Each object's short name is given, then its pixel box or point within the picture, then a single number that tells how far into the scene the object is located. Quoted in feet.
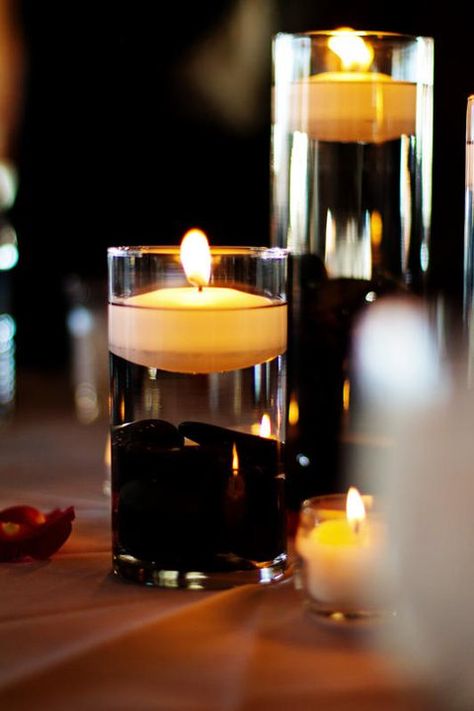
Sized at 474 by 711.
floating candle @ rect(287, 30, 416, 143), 3.90
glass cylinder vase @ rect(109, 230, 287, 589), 3.55
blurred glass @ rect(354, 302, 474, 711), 3.28
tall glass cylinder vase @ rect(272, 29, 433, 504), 3.92
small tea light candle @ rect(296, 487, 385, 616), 3.40
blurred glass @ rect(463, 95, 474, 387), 3.77
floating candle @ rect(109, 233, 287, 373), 3.54
